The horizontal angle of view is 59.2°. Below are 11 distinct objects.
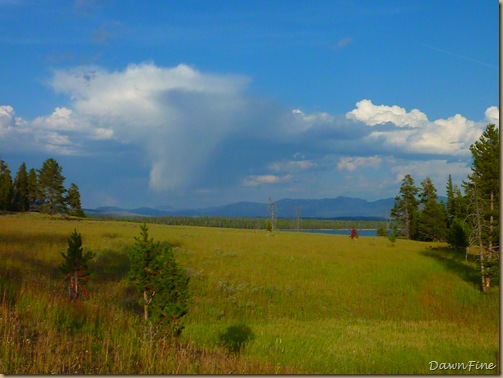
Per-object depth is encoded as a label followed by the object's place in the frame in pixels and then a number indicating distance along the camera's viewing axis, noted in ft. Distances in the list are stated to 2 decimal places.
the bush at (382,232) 307.89
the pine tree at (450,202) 264.11
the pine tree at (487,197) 101.45
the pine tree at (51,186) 299.79
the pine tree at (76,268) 50.52
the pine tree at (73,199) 335.24
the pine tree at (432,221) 258.98
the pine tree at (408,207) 285.43
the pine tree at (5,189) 311.06
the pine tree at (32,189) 329.31
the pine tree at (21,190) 343.46
